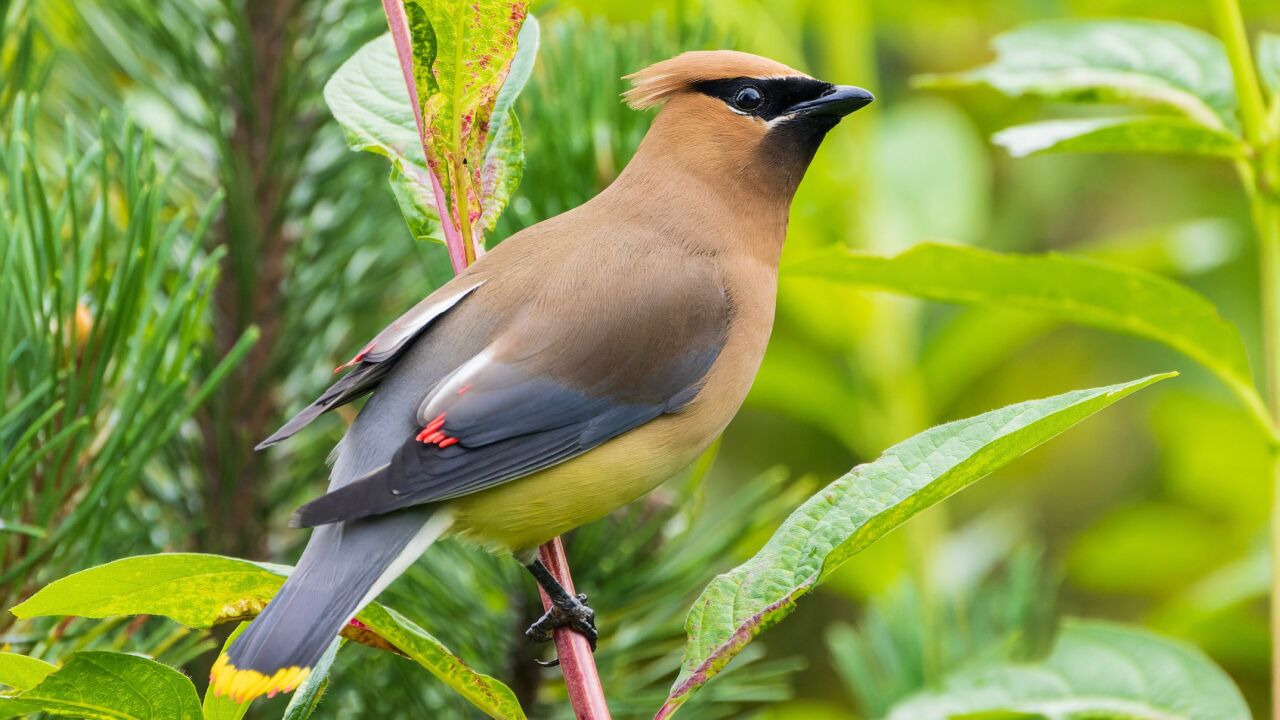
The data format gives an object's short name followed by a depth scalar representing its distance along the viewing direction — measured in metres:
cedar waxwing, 3.96
